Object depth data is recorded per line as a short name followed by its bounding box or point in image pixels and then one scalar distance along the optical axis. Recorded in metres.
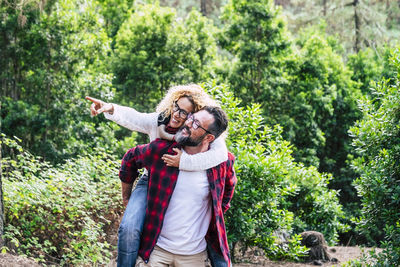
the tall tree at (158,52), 18.17
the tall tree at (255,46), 16.80
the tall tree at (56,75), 14.29
